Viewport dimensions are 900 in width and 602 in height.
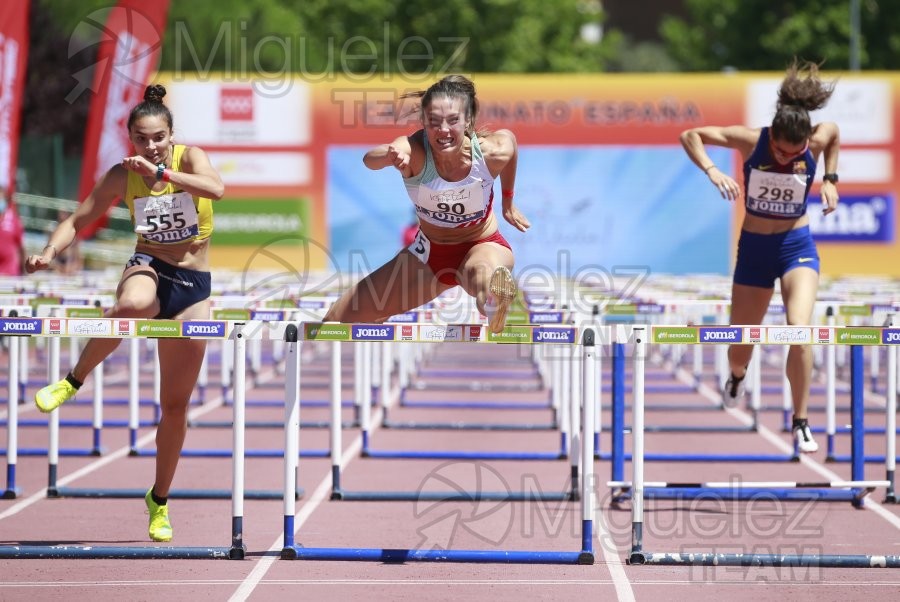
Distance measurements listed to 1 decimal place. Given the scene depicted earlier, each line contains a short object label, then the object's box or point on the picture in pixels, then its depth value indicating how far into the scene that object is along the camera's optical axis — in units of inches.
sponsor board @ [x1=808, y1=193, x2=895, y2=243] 2247.8
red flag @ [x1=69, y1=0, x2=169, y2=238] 1535.4
